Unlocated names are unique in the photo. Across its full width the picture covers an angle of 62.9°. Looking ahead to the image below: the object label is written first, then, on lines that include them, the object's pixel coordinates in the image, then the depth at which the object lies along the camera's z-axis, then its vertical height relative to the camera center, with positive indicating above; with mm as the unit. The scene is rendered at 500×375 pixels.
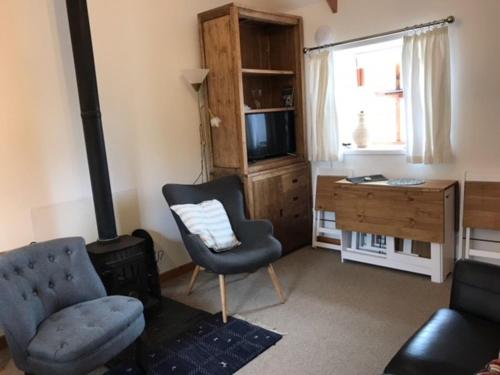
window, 3682 +199
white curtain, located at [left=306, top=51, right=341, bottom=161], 3752 +104
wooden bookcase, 3387 +240
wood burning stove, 2537 -428
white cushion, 2926 -702
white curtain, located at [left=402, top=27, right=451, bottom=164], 3104 +123
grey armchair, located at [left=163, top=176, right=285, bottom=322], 2678 -813
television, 3680 -118
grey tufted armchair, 1811 -878
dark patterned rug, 2242 -1292
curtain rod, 3083 +655
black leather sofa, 1485 -904
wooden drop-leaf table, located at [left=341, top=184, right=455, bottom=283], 3076 -1150
